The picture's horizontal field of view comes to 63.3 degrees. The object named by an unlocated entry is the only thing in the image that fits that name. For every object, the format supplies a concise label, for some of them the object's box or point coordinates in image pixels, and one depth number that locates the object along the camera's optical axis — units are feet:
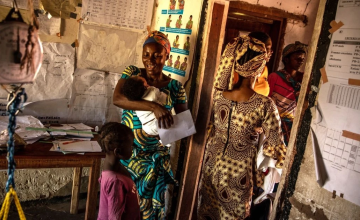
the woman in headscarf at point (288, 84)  10.27
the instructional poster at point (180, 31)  7.99
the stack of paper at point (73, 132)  8.26
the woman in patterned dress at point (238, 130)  6.42
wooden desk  6.79
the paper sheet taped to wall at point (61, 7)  8.56
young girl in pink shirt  5.37
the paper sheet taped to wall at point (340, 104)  3.99
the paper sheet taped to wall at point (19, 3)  7.82
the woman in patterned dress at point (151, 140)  6.82
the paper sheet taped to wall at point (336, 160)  4.00
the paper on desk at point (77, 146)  7.42
